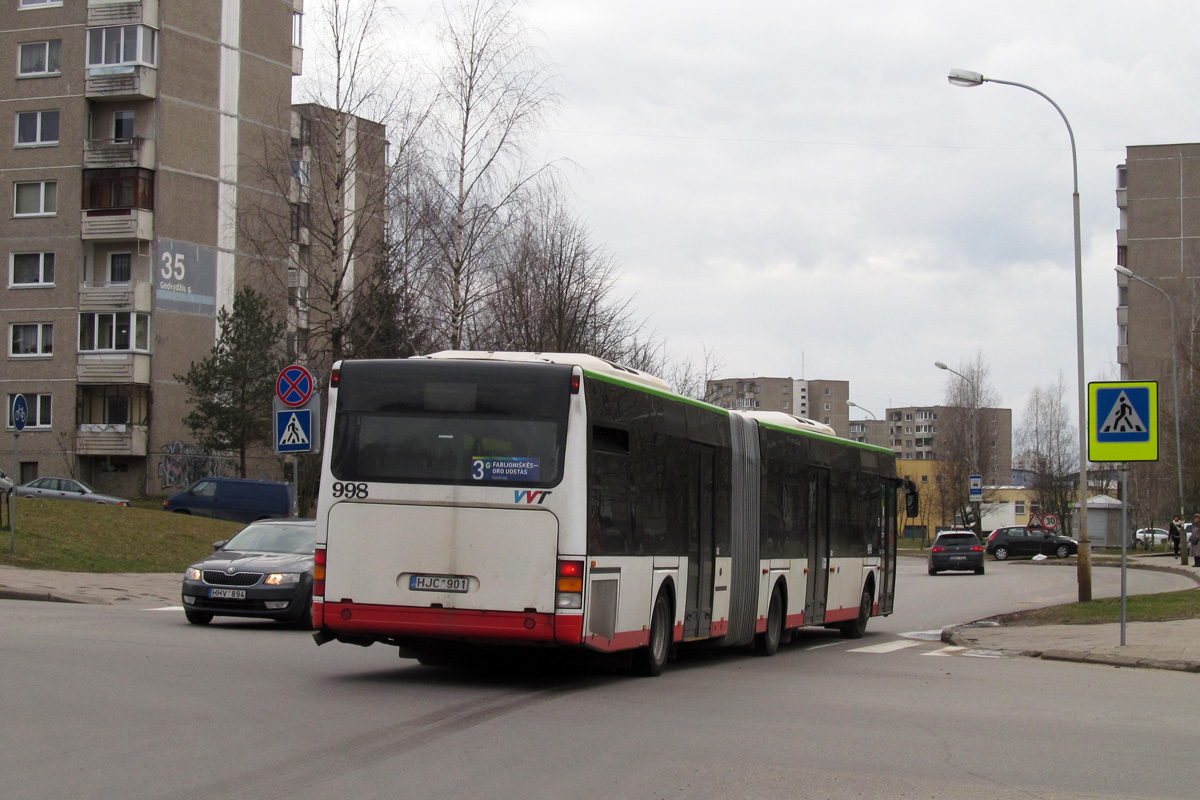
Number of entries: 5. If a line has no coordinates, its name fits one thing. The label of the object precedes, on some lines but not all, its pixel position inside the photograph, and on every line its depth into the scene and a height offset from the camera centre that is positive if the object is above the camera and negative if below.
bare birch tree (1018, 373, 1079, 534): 86.94 +3.30
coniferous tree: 53.66 +4.62
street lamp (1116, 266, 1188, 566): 49.46 +2.06
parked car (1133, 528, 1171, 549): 79.68 -2.18
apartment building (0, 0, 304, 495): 58.19 +11.41
